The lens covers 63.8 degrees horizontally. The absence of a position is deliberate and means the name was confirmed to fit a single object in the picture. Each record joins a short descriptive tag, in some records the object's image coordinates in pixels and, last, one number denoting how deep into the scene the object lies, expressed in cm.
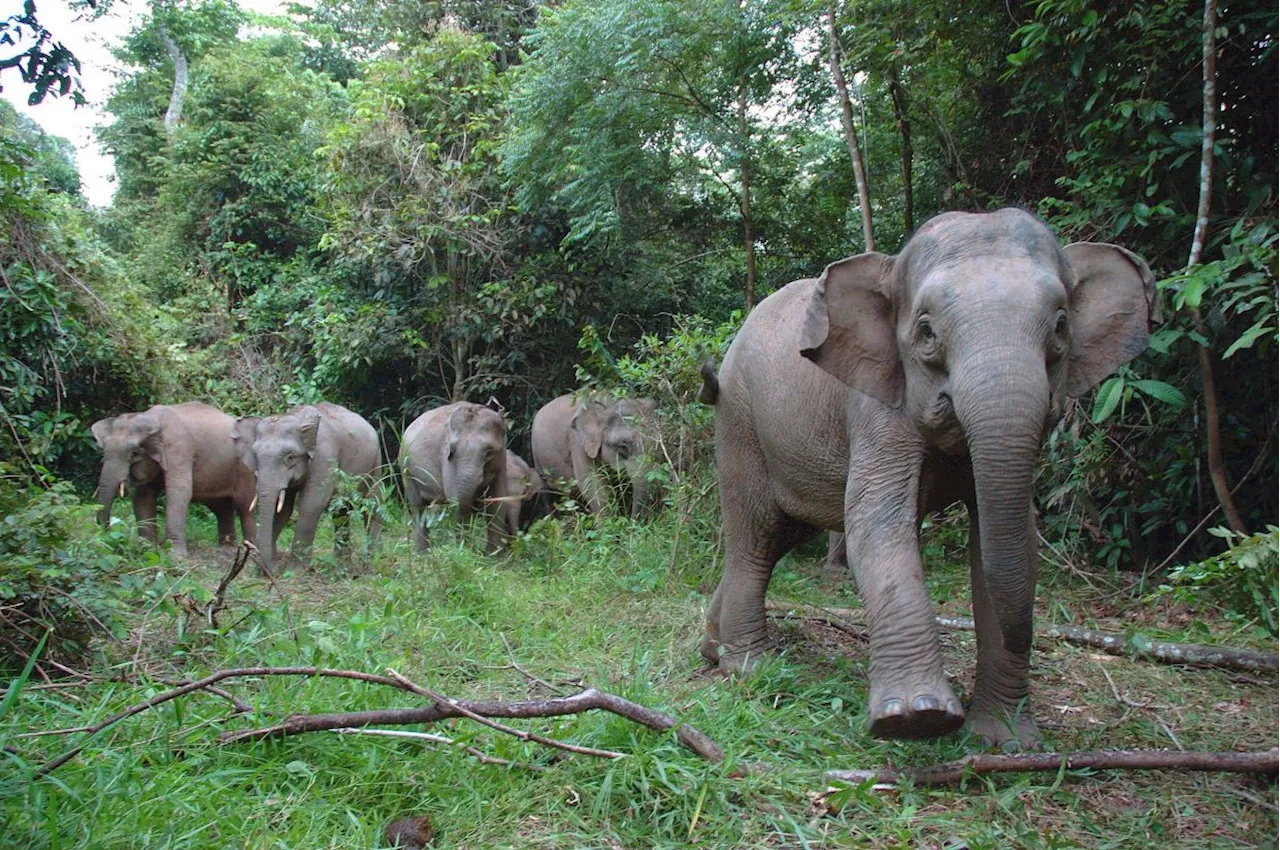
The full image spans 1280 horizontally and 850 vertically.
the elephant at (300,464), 914
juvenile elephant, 1084
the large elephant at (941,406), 321
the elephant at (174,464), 986
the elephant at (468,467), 947
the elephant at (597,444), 905
